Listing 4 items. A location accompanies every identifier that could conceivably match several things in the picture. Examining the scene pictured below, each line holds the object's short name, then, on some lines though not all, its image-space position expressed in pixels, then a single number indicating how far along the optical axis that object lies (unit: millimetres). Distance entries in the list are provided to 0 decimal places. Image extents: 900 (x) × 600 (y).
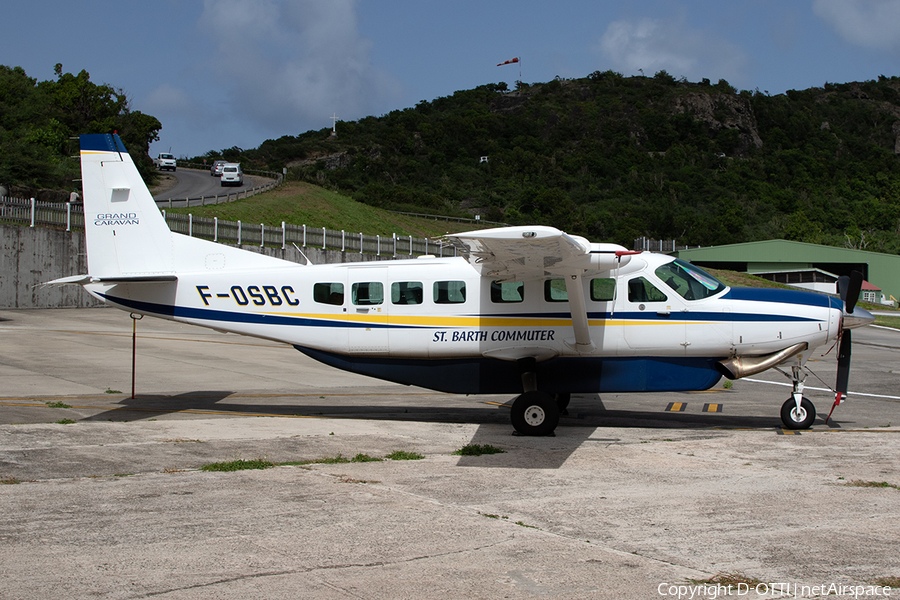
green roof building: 66000
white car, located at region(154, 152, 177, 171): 75750
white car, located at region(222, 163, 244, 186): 65125
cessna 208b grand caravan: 11266
